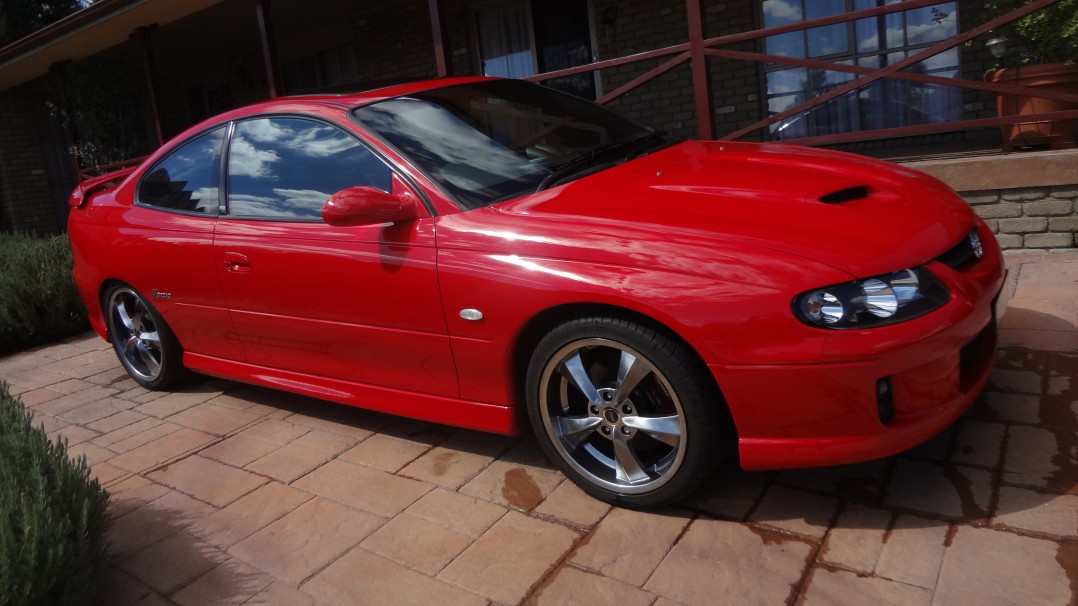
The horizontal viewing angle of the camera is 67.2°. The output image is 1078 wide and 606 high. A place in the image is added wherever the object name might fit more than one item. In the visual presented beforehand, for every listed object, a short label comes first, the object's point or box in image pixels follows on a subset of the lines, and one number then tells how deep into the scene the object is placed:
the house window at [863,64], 8.52
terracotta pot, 5.62
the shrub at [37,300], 6.66
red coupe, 2.43
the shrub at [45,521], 2.33
